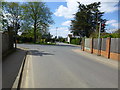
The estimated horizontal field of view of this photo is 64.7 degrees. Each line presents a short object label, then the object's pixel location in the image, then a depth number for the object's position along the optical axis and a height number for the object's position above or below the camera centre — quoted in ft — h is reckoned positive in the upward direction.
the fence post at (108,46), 30.56 -1.94
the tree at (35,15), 97.67 +26.04
